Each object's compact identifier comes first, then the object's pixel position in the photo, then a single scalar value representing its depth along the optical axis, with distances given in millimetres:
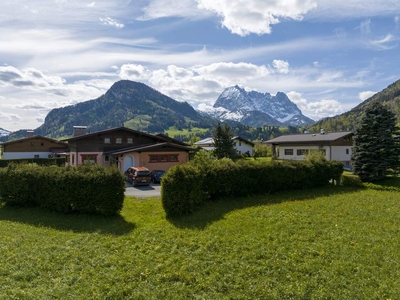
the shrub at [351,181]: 24275
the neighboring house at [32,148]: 54844
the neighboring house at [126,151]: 34094
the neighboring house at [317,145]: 46844
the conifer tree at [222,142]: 51406
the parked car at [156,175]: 29219
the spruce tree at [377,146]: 26219
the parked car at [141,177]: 26375
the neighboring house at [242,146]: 73519
